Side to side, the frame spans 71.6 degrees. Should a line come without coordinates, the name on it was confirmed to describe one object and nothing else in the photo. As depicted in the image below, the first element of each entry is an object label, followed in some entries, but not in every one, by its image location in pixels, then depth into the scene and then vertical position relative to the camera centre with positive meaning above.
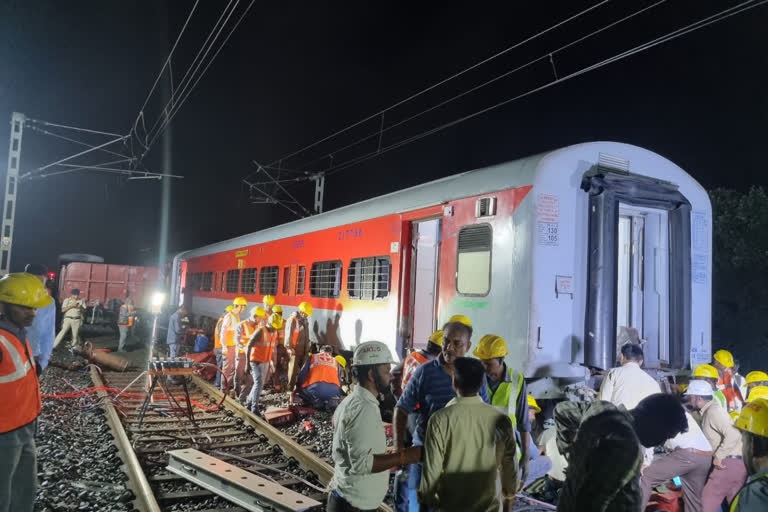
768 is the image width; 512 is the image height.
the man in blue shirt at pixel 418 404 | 3.46 -0.74
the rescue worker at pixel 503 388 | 3.83 -0.65
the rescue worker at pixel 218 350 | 10.21 -1.32
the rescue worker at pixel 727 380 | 6.62 -0.95
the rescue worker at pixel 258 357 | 8.03 -1.06
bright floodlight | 13.77 -0.43
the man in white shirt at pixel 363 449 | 2.71 -0.81
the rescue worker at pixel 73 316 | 13.43 -0.95
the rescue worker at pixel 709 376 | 5.45 -0.72
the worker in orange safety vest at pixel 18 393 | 3.24 -0.73
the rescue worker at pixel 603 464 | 1.96 -0.61
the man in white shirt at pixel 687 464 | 4.28 -1.28
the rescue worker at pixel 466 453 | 2.63 -0.78
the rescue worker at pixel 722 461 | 4.29 -1.25
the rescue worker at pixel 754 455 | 2.09 -0.64
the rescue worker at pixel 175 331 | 12.12 -1.10
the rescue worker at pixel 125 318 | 15.38 -1.08
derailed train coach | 5.75 +0.49
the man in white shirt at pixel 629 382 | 4.55 -0.69
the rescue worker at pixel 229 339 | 9.56 -0.96
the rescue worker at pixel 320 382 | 8.47 -1.49
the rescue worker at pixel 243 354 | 8.84 -1.15
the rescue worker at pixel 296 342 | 9.62 -0.99
